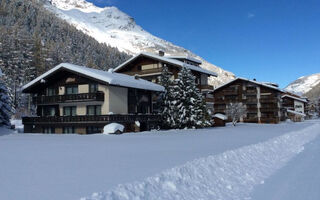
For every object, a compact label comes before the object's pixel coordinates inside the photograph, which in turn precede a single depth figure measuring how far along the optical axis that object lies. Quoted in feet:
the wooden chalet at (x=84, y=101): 94.22
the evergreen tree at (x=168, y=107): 111.65
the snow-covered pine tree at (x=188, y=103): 110.83
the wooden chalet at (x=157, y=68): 142.10
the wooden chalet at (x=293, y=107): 258.98
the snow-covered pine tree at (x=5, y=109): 94.48
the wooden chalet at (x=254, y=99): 194.29
